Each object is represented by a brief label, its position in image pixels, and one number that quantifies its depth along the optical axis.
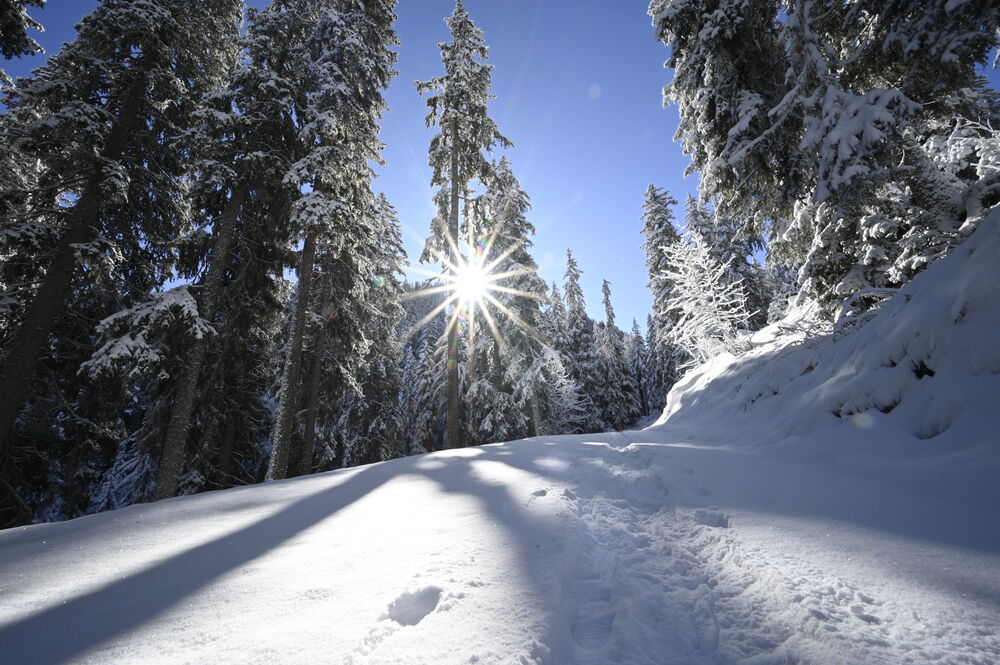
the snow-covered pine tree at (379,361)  15.79
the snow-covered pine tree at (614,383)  34.57
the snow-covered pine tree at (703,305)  12.32
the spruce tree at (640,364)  49.66
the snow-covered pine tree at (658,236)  24.84
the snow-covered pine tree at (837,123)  5.77
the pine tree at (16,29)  7.73
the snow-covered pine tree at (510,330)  17.33
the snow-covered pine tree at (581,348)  30.41
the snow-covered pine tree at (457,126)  13.61
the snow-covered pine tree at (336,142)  9.58
